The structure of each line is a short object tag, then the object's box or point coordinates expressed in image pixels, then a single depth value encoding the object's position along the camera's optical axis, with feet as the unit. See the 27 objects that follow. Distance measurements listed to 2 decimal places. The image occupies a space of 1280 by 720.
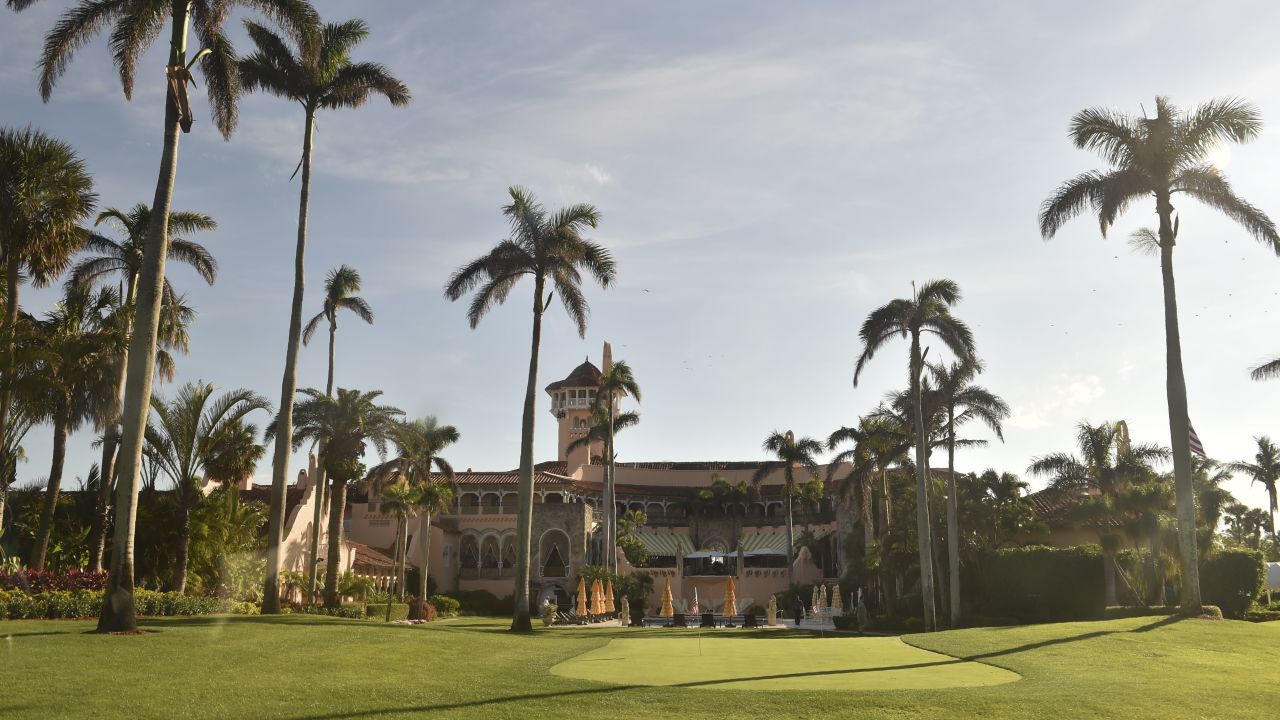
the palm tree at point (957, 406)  134.10
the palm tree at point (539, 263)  108.99
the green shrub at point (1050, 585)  133.28
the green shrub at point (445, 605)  168.86
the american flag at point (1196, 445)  130.52
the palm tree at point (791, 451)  208.64
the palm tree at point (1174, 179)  90.02
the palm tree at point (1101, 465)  156.76
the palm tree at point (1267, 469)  225.97
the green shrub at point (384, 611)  132.30
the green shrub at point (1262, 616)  114.01
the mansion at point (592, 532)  201.87
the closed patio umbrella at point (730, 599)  140.15
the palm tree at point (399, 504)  157.03
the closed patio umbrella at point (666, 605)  141.59
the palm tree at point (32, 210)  83.56
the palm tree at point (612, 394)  181.37
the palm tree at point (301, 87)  100.99
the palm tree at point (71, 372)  90.53
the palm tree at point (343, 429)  127.75
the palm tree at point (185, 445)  108.17
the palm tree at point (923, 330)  122.31
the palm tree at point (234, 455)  111.96
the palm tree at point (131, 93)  67.26
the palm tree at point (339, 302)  193.26
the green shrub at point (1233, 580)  122.72
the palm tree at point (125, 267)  100.07
